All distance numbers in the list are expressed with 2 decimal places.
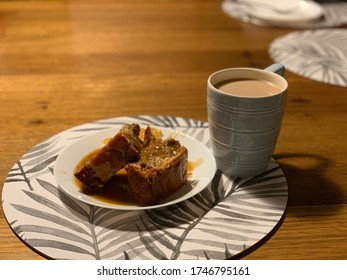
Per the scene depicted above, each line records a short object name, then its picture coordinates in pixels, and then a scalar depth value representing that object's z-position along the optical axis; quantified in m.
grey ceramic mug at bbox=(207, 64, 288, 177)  0.77
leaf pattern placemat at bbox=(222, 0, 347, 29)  1.63
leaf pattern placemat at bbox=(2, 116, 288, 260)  0.66
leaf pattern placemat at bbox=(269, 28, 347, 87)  1.25
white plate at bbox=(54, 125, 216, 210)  0.73
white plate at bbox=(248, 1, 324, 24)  1.63
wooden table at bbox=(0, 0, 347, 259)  0.75
